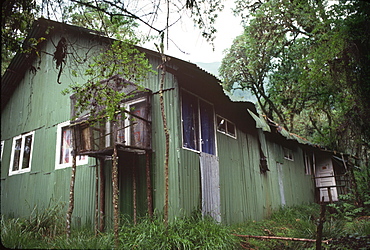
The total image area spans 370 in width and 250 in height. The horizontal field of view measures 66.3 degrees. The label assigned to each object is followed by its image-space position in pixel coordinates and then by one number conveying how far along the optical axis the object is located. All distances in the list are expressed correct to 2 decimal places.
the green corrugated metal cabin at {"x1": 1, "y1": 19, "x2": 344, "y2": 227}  7.01
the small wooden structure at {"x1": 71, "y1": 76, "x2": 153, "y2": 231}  6.74
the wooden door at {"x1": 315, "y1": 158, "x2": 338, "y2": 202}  17.14
